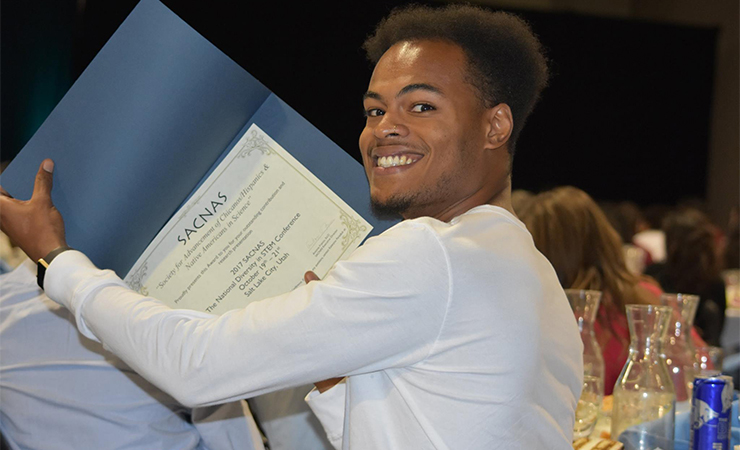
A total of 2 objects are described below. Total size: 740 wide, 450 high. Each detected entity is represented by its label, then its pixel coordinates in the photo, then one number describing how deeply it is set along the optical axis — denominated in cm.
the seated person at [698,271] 375
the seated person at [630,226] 485
